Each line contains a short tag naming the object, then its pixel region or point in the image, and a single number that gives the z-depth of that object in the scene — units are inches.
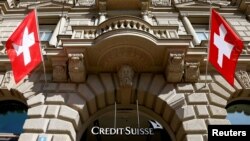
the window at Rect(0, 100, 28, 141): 373.5
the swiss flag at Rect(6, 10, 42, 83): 362.3
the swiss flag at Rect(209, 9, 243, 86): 363.7
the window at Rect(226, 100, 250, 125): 398.0
